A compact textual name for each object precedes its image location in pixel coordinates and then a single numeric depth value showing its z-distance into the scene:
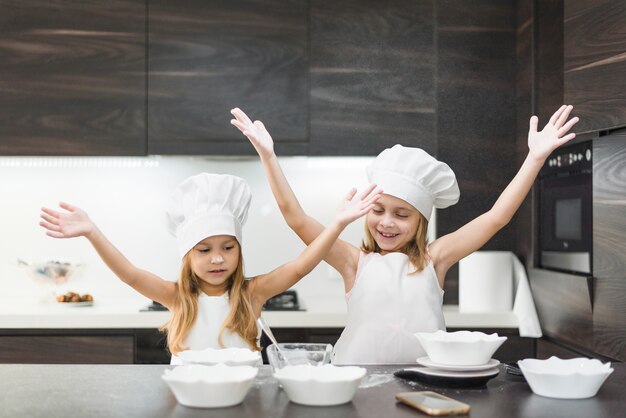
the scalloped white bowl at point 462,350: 1.37
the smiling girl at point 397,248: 2.02
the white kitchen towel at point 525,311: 2.90
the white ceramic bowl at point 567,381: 1.24
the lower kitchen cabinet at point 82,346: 2.86
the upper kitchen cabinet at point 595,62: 2.25
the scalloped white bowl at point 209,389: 1.17
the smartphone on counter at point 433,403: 1.15
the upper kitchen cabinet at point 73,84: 3.13
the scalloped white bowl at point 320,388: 1.19
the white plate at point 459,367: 1.36
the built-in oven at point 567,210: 2.56
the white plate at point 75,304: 3.07
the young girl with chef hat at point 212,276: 2.00
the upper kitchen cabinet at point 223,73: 3.14
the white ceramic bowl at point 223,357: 1.35
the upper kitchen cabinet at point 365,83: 3.16
